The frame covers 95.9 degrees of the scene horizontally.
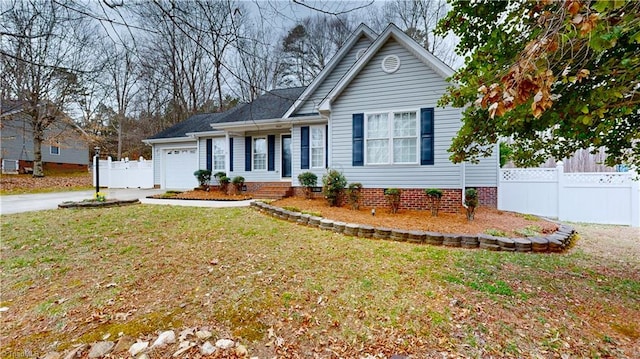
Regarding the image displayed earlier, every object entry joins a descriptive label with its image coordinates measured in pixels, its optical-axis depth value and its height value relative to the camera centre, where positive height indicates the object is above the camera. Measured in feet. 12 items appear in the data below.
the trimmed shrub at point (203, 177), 43.42 -0.59
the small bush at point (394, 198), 27.15 -2.36
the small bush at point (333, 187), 29.89 -1.44
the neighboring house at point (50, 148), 60.70 +6.50
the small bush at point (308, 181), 34.14 -0.94
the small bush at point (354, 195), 29.30 -2.24
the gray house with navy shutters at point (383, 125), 27.94 +5.15
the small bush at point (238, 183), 40.14 -1.38
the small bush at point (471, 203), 23.57 -2.45
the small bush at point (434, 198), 25.82 -2.27
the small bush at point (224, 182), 40.98 -1.28
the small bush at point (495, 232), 18.60 -3.94
